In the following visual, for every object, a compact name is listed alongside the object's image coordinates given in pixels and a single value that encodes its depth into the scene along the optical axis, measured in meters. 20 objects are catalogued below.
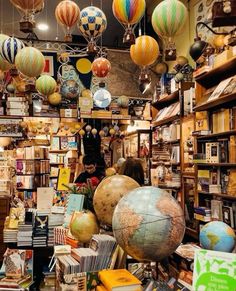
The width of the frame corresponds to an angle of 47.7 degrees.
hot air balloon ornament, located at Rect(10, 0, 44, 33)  2.52
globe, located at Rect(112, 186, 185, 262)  1.25
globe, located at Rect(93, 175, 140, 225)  1.75
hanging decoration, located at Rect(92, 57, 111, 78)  3.79
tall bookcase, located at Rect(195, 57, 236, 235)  3.04
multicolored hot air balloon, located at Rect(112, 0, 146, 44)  2.56
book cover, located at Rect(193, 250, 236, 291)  1.03
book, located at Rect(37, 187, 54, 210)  3.18
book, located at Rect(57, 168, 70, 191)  3.49
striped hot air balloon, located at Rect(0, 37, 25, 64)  3.06
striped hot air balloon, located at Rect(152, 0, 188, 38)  2.44
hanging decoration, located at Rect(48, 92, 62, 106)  5.73
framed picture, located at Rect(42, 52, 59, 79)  5.90
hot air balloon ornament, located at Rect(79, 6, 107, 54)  2.96
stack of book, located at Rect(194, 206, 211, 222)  3.30
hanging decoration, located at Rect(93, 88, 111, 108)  5.62
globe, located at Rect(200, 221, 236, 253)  1.28
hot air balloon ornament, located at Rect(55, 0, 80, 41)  2.89
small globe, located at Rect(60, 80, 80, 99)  5.77
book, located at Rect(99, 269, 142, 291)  1.35
